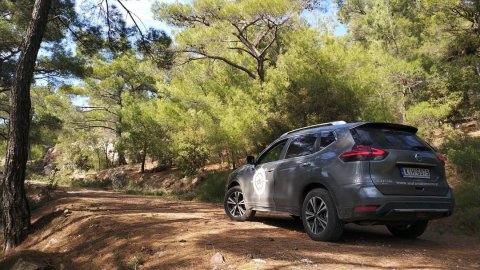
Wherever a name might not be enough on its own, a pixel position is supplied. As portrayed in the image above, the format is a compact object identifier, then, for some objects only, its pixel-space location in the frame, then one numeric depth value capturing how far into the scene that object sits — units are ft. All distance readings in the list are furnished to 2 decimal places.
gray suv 17.13
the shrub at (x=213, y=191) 48.22
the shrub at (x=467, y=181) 27.45
